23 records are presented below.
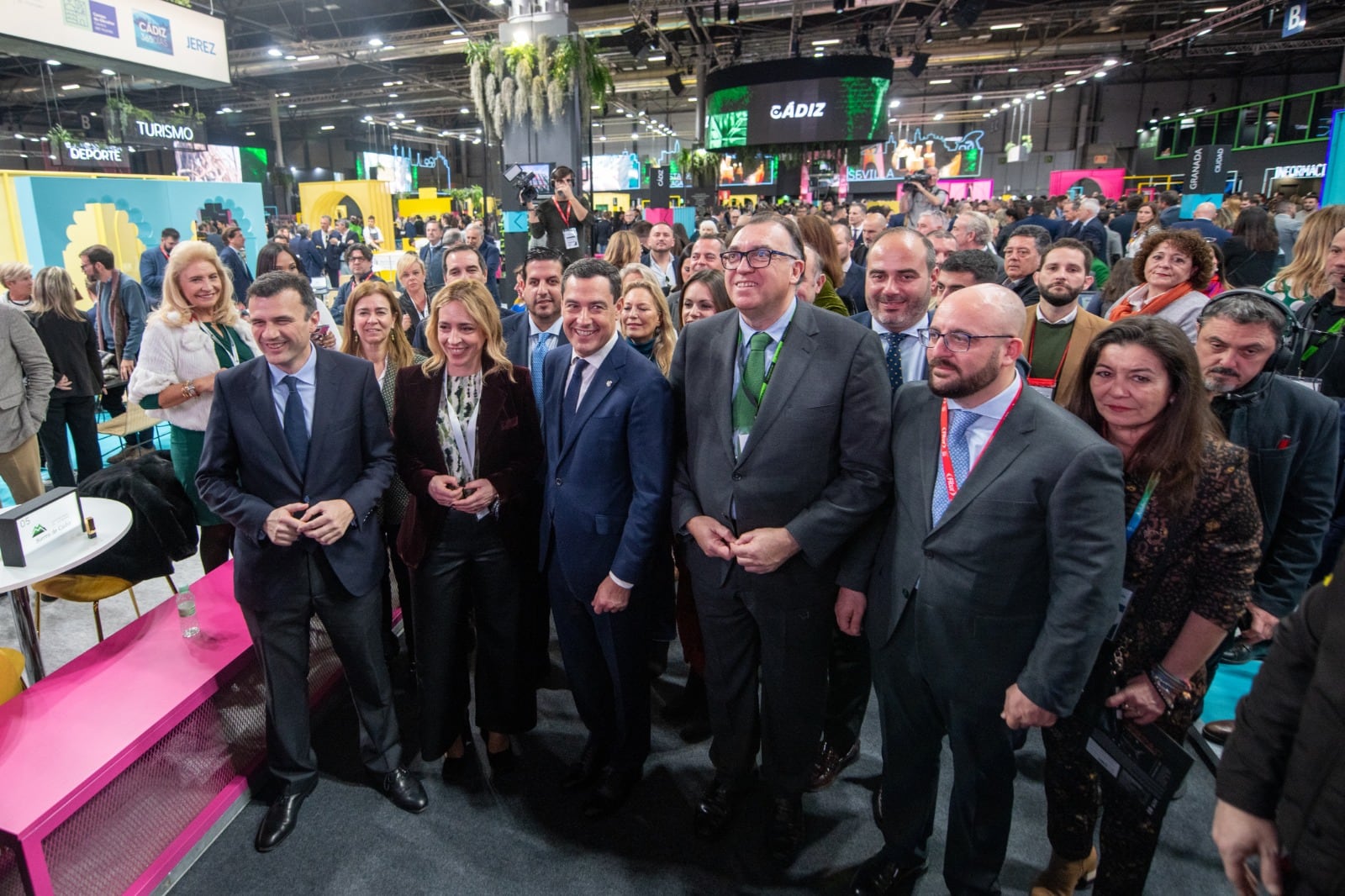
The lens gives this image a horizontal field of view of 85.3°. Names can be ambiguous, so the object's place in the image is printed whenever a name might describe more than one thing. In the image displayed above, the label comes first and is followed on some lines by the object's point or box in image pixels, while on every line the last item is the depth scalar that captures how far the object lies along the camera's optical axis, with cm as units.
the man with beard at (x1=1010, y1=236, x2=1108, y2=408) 292
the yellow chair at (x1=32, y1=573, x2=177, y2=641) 294
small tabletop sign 224
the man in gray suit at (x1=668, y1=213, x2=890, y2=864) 194
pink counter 186
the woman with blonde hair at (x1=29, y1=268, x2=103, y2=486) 446
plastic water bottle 259
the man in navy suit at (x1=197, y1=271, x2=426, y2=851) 216
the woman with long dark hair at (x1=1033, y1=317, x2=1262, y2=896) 168
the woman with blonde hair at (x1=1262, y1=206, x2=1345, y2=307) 352
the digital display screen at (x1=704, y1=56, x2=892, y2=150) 1170
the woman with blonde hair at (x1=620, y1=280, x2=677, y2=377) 300
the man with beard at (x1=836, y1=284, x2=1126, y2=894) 157
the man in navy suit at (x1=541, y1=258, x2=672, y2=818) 216
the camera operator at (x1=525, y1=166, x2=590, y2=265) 547
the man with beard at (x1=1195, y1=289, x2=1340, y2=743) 201
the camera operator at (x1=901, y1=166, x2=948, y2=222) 756
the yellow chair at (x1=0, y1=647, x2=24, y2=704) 222
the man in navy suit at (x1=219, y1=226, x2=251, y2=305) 761
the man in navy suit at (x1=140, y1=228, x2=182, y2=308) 694
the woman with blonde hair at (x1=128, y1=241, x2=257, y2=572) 286
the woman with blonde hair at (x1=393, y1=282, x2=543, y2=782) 235
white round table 220
